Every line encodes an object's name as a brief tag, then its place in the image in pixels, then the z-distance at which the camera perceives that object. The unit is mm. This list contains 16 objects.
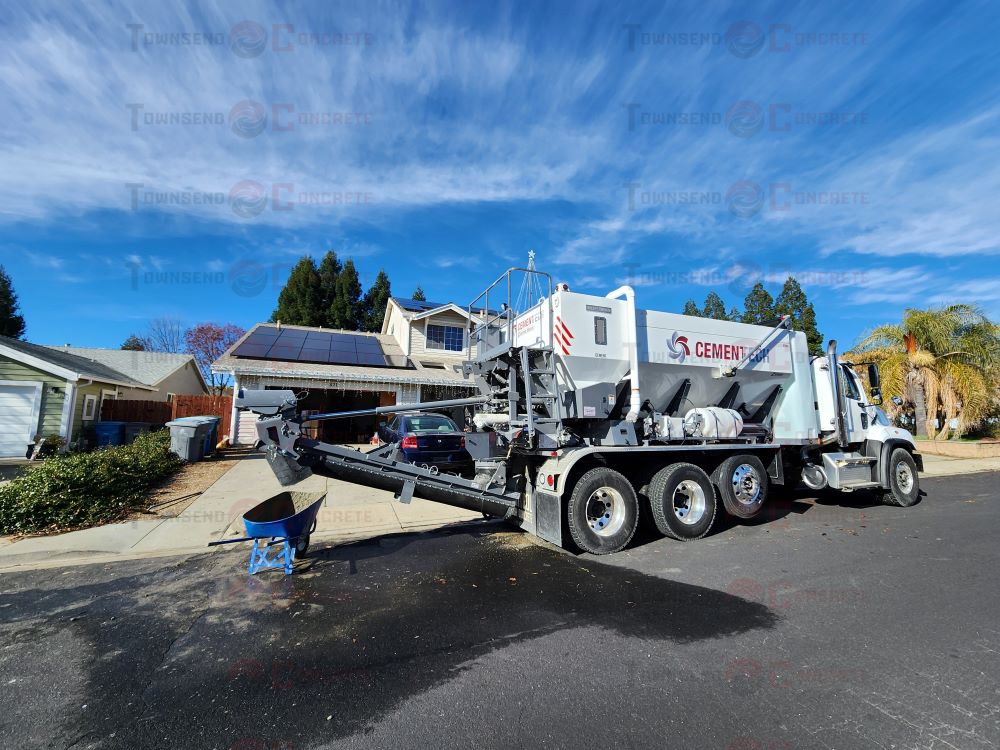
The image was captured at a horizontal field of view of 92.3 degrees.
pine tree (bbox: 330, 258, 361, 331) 38938
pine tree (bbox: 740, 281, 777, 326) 48844
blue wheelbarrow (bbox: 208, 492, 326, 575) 4879
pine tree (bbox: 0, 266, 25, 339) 30094
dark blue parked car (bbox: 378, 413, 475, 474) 9695
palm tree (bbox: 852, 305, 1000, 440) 18328
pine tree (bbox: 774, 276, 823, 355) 43150
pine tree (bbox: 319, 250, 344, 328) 39969
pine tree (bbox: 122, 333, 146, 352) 42953
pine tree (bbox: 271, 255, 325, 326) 38938
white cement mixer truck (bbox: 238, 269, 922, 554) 5742
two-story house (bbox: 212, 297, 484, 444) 16781
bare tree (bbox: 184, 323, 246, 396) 39688
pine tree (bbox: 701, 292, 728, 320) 56988
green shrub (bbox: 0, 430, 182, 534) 6793
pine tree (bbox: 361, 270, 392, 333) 40031
